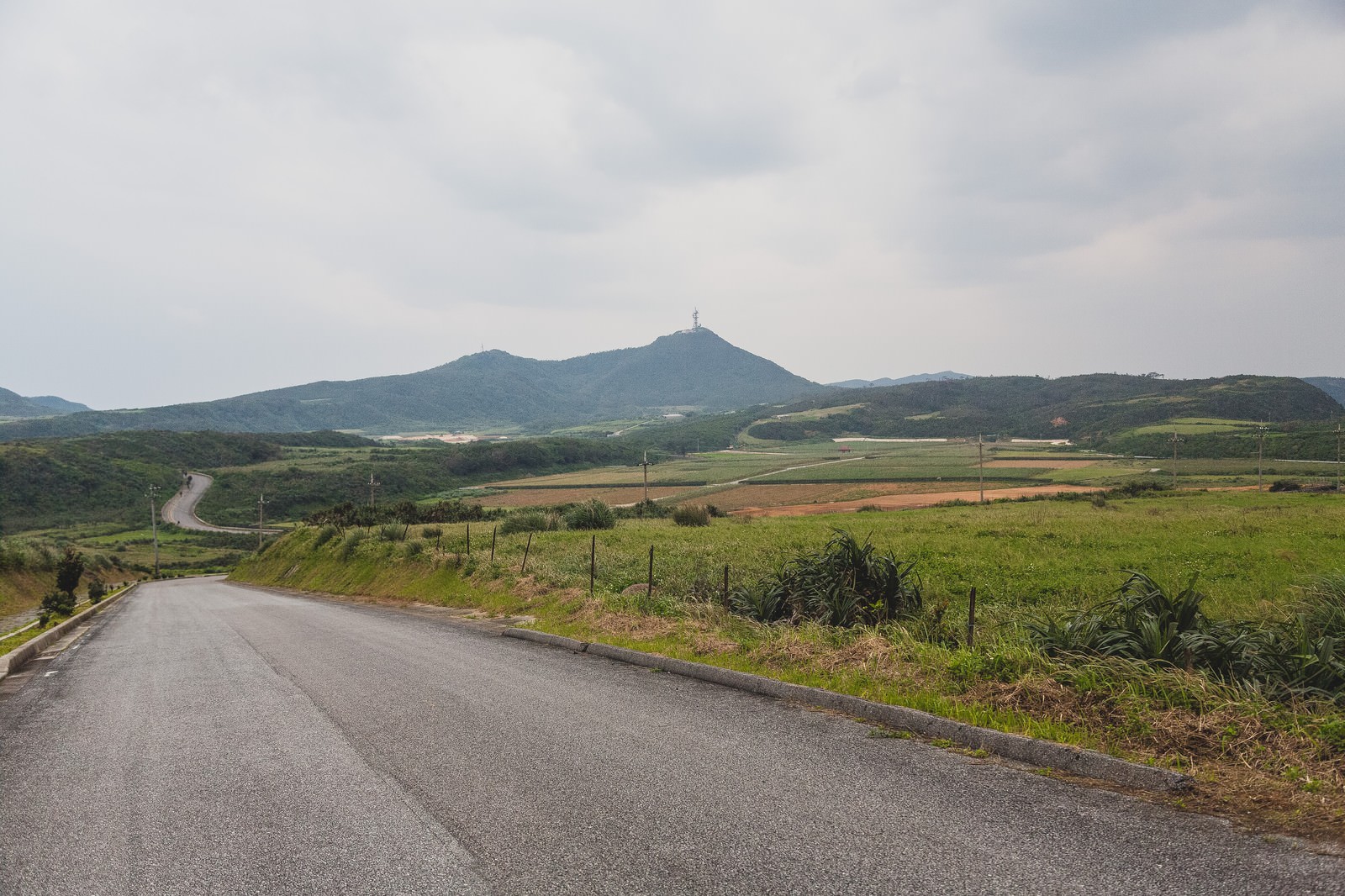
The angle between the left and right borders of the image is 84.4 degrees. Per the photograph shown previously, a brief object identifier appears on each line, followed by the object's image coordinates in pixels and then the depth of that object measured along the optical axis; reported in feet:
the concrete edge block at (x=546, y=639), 41.52
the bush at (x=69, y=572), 132.61
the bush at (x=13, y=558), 136.36
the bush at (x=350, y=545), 118.18
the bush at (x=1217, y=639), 21.88
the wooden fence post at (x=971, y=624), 29.07
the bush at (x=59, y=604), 87.75
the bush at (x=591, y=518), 139.03
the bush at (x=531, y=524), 137.90
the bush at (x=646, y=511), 177.25
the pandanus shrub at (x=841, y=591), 37.78
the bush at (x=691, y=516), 152.05
